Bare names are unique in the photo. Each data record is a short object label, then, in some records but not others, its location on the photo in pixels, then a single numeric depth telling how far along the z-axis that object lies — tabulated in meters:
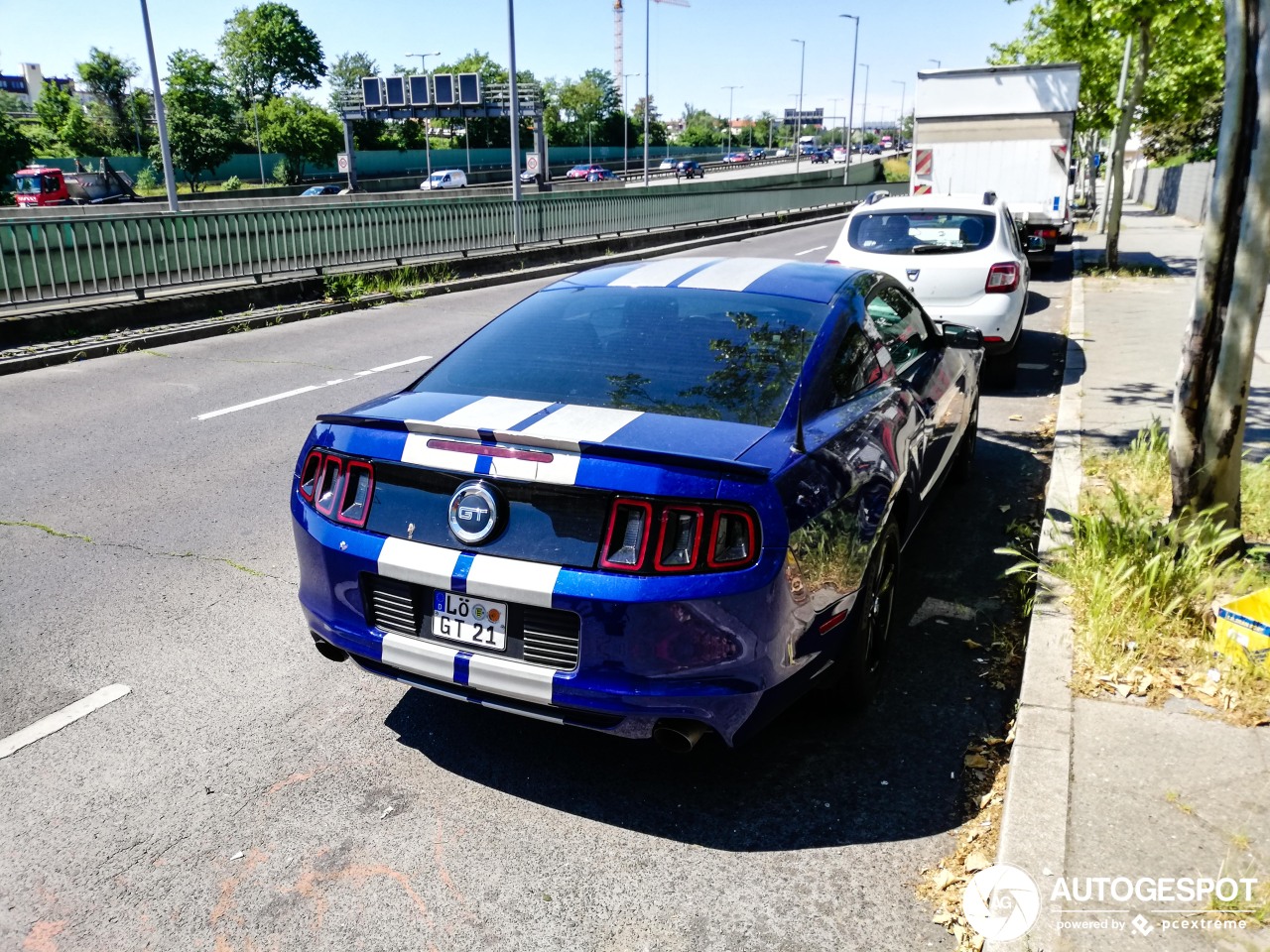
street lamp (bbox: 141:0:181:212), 23.94
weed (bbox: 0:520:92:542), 5.65
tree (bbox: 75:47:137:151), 78.75
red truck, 37.09
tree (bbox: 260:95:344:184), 78.38
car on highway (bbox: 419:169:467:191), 55.81
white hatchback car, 9.12
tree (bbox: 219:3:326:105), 115.56
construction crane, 180.12
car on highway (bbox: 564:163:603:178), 72.94
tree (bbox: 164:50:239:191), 70.31
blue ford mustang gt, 2.89
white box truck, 18.88
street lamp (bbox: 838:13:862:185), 64.94
